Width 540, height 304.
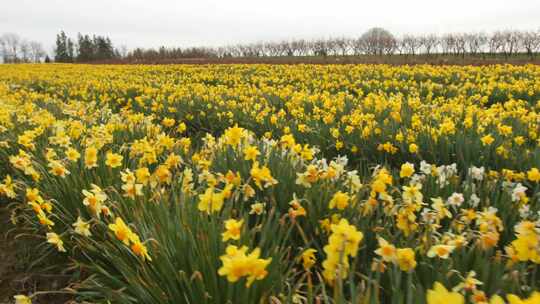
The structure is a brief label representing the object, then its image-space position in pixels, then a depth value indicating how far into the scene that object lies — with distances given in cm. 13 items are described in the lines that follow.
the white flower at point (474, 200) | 219
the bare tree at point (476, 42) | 4728
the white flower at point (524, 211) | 212
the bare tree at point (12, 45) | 10461
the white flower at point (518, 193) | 220
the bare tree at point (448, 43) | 4947
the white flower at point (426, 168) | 259
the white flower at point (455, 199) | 210
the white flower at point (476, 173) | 259
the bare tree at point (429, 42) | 5489
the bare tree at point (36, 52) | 10407
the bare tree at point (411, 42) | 5540
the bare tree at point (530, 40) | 4200
